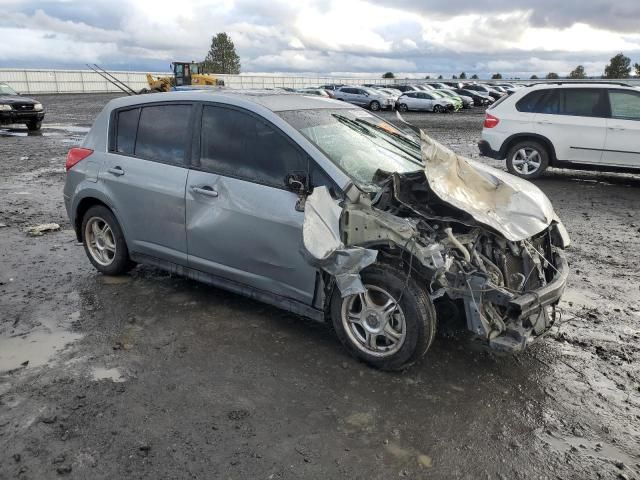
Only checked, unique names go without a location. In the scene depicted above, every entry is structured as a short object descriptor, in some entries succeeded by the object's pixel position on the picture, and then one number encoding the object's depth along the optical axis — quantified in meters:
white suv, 9.55
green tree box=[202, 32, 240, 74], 84.62
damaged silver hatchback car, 3.45
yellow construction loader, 40.21
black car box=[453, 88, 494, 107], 43.12
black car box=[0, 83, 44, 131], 19.78
